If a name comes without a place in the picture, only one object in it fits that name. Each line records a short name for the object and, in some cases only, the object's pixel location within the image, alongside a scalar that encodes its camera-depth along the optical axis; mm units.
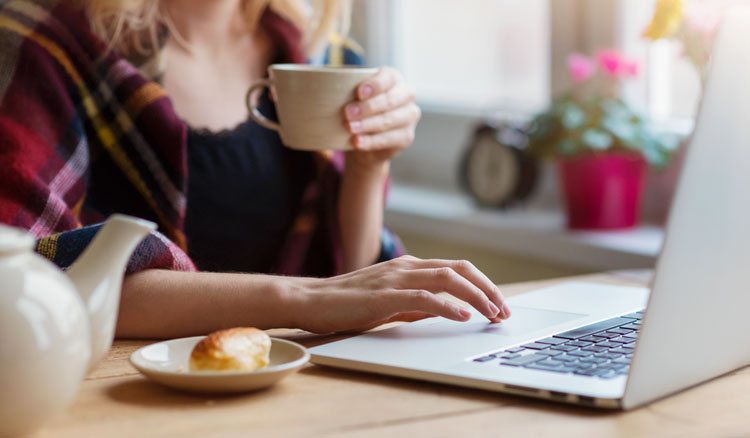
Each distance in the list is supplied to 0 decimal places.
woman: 841
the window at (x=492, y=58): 2023
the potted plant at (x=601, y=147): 1837
